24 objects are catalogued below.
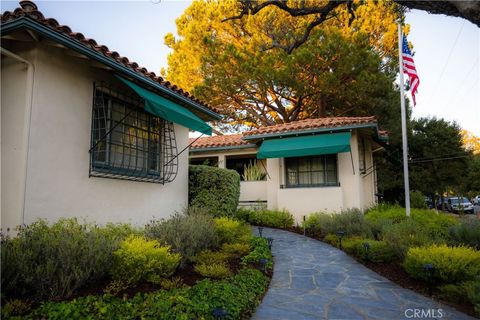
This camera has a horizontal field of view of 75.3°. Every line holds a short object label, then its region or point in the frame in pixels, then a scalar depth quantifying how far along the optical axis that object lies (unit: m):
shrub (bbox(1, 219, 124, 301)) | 3.43
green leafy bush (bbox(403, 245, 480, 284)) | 4.96
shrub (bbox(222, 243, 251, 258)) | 6.47
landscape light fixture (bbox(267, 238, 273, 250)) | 7.66
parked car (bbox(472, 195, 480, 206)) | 49.95
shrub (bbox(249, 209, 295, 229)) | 12.20
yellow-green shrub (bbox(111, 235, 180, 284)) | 4.21
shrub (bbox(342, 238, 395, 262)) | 6.75
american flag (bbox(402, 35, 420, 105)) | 11.12
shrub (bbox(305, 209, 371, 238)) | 8.96
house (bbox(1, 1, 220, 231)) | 4.77
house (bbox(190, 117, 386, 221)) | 11.76
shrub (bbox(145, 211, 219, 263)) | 5.52
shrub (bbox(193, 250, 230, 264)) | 5.55
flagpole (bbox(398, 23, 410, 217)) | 10.77
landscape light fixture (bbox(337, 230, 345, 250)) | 8.32
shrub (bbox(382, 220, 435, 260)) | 6.33
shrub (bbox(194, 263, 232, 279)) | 4.98
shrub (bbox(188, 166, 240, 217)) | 8.75
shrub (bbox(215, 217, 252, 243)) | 7.11
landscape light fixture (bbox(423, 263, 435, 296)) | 4.91
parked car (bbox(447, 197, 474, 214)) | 30.22
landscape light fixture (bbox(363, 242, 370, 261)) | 7.00
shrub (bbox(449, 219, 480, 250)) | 6.54
